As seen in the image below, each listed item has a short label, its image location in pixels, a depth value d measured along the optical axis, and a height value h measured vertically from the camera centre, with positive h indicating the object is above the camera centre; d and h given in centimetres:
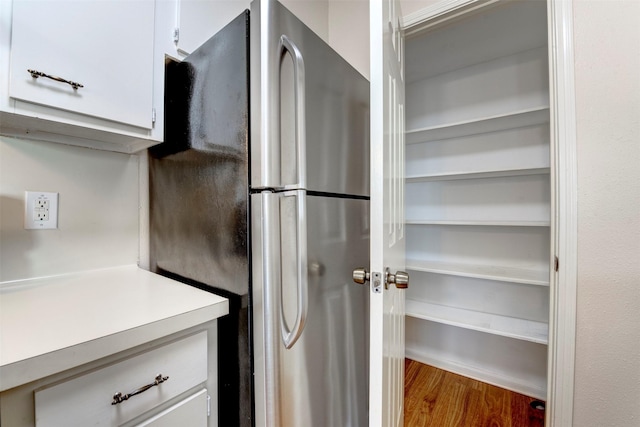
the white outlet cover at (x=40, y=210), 90 +2
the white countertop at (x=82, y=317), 47 -24
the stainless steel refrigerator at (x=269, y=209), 72 +2
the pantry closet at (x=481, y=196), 164 +12
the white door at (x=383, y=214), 68 +0
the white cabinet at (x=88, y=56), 68 +46
